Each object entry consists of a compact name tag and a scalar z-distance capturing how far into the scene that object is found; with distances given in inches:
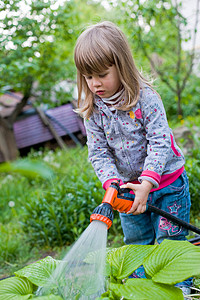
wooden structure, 261.4
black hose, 58.5
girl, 58.7
